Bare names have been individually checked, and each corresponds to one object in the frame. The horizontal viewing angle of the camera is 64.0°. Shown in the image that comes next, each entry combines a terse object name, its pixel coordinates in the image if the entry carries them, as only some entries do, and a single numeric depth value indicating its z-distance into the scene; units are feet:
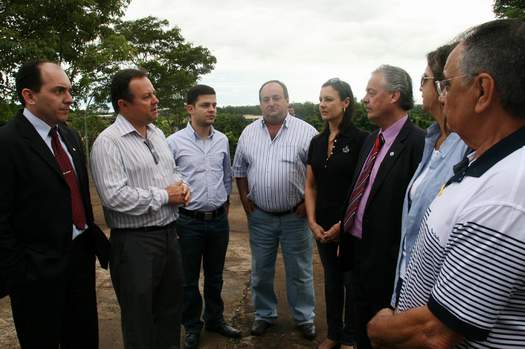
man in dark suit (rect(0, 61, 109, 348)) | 7.53
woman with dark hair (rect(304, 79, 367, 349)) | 10.74
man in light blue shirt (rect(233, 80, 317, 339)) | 11.95
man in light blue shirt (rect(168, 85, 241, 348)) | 11.62
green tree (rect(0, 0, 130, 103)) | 28.02
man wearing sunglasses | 8.75
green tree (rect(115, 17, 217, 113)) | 71.00
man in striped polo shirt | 3.27
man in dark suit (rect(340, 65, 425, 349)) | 8.14
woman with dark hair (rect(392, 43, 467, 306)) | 6.36
